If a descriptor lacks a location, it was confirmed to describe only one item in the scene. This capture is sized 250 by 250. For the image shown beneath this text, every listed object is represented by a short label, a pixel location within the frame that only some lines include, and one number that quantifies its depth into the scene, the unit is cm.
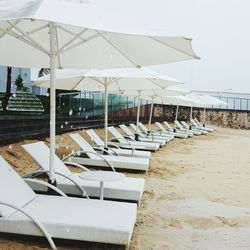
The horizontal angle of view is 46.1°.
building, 1943
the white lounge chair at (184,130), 1583
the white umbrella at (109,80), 605
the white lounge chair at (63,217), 271
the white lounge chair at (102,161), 604
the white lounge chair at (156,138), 1068
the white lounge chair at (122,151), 724
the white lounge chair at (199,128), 1902
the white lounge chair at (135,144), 874
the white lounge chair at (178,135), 1442
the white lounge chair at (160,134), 1233
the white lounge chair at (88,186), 392
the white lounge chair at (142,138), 1061
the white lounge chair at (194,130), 1684
